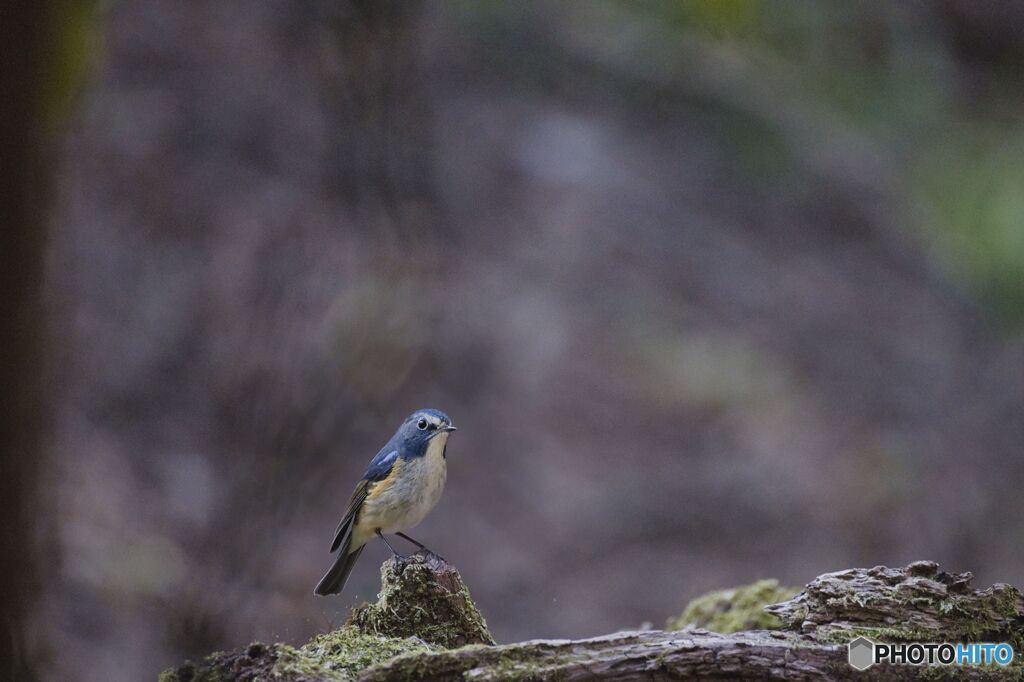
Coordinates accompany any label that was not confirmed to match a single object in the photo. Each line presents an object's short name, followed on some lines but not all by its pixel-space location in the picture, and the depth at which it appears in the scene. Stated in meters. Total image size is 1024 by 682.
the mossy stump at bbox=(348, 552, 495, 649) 8.59
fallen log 8.51
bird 8.65
